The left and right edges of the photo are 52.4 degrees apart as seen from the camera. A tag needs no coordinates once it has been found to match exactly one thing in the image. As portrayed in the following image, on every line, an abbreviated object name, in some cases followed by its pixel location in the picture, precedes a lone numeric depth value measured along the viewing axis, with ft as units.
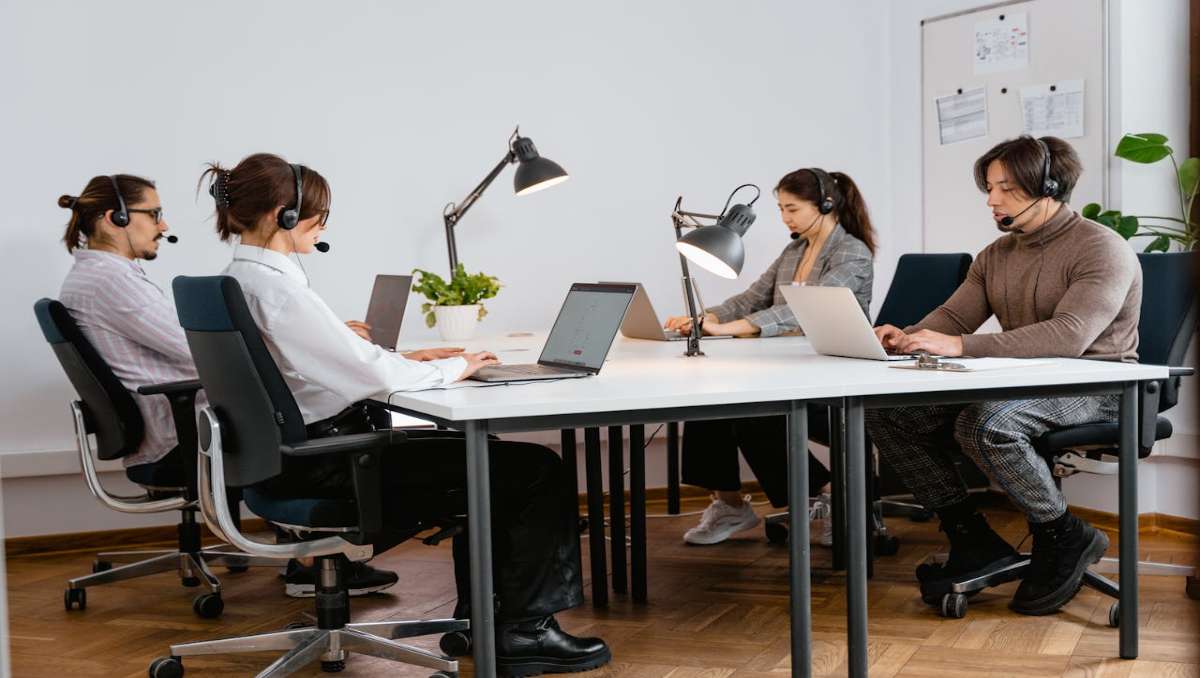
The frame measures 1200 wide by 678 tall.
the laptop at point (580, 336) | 8.61
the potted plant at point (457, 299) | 13.47
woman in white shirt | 7.95
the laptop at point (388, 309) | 12.30
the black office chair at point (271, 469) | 7.66
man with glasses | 11.05
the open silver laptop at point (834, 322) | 9.38
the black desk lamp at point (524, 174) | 14.15
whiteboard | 13.56
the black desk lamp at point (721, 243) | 9.48
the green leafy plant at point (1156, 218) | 12.37
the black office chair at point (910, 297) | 12.92
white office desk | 7.25
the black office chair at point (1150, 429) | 9.86
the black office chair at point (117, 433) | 10.54
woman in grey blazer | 12.84
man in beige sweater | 9.71
